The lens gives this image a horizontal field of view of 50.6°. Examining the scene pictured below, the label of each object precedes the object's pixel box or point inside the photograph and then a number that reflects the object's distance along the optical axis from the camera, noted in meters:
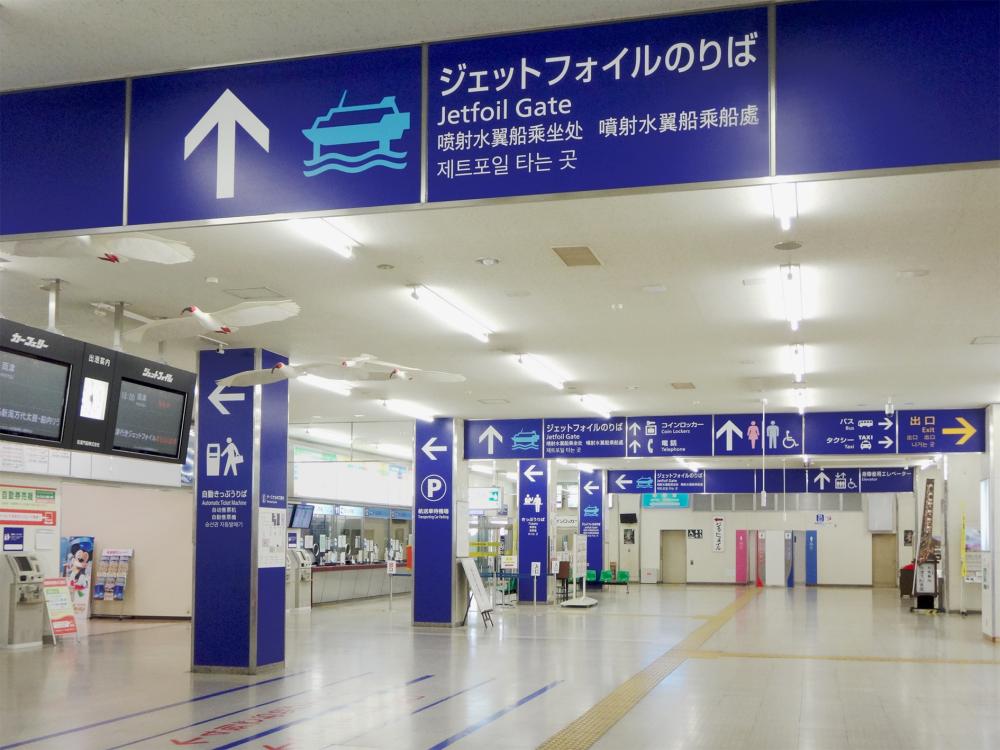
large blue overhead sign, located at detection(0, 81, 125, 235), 4.66
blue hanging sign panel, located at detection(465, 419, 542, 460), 17.50
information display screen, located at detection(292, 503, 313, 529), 21.47
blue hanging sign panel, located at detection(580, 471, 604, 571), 28.41
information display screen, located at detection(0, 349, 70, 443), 6.24
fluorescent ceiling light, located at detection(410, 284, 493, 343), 8.88
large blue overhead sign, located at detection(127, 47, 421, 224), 4.28
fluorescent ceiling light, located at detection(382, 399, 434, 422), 16.14
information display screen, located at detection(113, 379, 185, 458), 7.34
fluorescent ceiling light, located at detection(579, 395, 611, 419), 15.70
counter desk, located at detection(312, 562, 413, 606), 21.89
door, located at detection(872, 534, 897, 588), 33.00
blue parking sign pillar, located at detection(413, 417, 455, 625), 16.58
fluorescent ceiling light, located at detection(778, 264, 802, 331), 8.04
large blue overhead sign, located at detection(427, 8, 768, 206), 3.89
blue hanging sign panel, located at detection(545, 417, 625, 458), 17.03
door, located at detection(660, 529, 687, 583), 34.62
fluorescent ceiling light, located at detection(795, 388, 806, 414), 14.55
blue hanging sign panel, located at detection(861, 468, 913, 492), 23.50
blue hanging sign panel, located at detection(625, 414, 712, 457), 16.69
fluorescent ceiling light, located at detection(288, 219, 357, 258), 6.79
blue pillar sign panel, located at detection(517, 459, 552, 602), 22.19
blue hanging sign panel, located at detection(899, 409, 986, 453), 15.83
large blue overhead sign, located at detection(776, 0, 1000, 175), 3.65
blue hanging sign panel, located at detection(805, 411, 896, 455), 16.03
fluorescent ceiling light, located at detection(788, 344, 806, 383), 11.47
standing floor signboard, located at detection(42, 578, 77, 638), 13.98
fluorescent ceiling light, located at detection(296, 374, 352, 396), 13.56
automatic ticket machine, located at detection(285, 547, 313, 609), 20.31
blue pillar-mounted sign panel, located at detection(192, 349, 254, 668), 11.01
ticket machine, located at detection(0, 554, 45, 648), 13.39
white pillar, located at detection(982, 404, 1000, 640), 14.93
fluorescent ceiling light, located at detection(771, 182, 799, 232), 6.03
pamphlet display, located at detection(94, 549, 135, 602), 17.95
